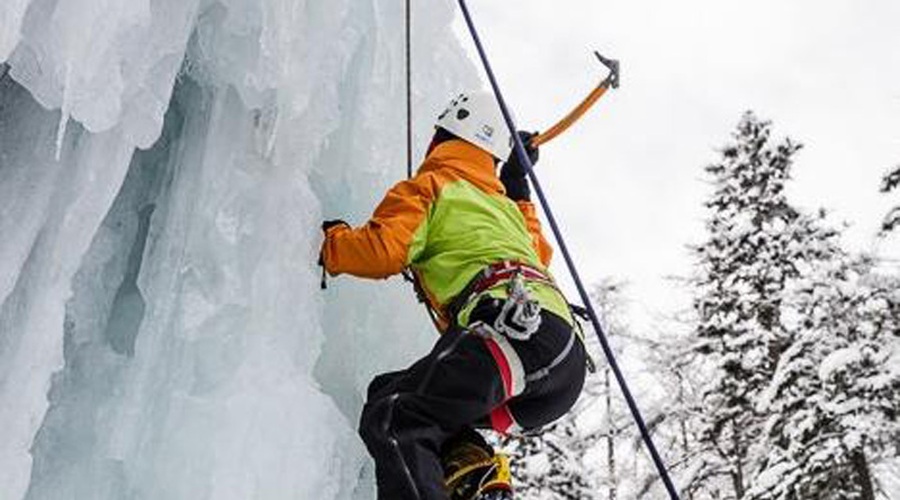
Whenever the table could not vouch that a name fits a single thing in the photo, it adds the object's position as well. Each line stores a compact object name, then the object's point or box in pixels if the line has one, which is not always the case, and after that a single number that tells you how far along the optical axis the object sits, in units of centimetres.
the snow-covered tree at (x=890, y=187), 926
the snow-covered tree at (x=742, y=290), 1302
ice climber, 293
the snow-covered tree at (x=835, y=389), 985
